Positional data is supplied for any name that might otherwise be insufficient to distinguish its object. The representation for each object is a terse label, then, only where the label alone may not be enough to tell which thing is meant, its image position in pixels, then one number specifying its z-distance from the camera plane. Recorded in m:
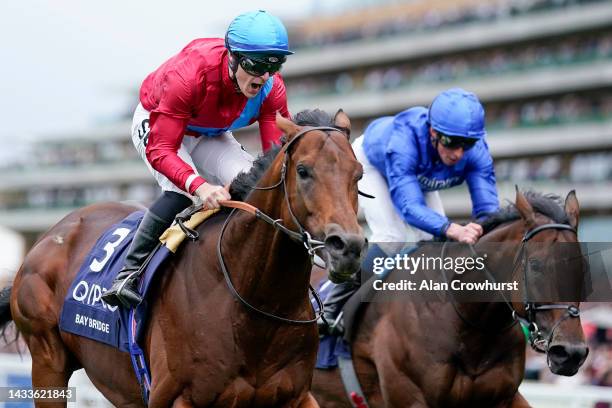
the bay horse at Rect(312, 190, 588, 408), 9.34
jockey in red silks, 8.48
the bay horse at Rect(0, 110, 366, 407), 7.45
